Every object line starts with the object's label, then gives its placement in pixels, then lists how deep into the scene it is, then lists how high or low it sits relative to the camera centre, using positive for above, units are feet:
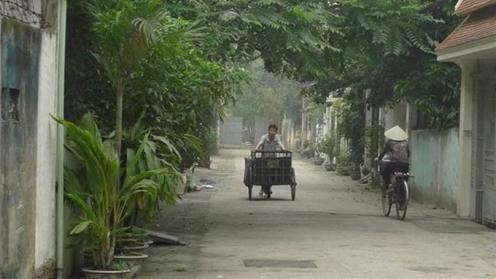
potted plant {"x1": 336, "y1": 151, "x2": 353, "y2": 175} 101.70 -2.71
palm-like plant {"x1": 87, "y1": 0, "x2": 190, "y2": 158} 26.23 +3.36
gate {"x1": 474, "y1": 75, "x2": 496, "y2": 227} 47.06 -0.53
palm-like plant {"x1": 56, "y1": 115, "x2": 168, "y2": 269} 25.34 -1.54
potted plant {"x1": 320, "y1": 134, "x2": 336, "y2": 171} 114.83 -0.89
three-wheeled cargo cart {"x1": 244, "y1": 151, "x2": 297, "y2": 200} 59.77 -2.00
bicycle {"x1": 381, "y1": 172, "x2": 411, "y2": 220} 48.29 -3.06
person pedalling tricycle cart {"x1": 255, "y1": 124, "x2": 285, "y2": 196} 62.13 -0.10
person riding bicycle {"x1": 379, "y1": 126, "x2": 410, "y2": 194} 50.37 -0.68
